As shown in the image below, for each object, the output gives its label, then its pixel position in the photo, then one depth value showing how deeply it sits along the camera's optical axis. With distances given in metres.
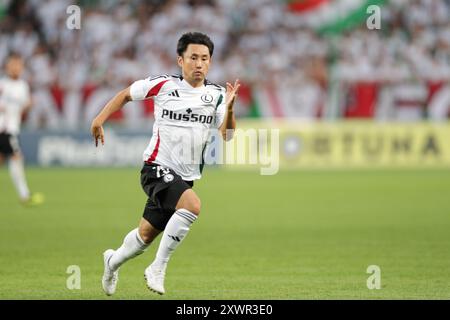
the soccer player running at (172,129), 16.34
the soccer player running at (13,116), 33.75
